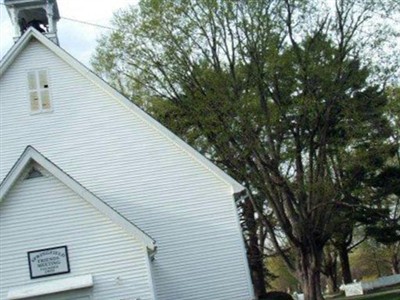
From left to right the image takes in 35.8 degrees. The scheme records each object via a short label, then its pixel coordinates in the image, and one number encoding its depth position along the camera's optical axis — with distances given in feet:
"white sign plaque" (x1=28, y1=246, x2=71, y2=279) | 51.13
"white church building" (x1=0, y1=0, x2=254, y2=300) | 61.72
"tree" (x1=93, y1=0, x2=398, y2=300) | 78.64
